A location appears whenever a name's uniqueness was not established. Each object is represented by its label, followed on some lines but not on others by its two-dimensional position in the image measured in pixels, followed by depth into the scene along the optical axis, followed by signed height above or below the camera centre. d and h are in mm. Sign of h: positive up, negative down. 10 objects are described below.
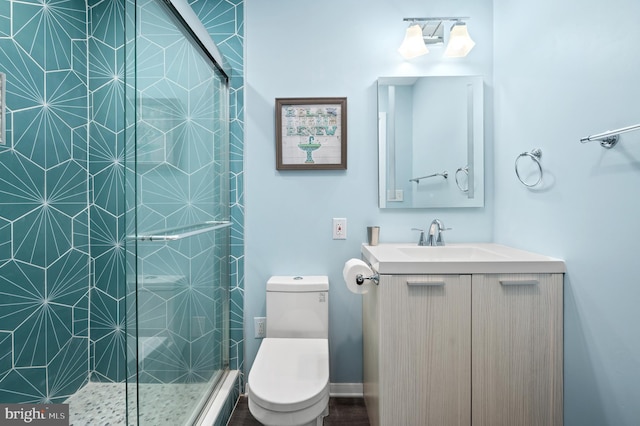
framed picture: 1778 +470
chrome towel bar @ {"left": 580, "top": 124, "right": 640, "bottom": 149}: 940 +260
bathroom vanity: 1211 -529
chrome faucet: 1710 -119
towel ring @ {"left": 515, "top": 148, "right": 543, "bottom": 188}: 1407 +277
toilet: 1085 -655
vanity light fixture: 1682 +1019
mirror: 1778 +401
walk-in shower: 968 +3
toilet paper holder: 1350 -303
